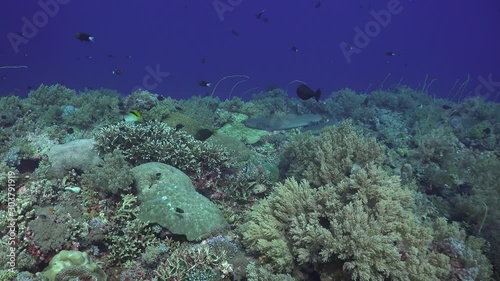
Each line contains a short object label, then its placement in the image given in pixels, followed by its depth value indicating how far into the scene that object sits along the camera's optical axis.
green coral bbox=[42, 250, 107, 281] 4.19
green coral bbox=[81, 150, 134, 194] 6.05
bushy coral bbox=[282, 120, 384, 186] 6.22
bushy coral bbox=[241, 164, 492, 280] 3.94
